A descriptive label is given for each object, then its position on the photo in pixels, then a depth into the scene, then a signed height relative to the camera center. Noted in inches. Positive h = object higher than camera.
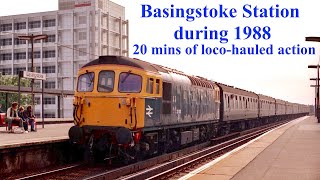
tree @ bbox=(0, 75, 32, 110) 2972.4 +86.0
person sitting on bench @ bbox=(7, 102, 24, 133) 889.5 -14.9
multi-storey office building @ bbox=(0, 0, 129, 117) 3747.5 +579.0
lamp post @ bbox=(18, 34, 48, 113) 1445.7 +234.5
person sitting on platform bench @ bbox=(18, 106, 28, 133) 900.6 -23.2
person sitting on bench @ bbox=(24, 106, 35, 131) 924.4 -17.8
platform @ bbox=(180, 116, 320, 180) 523.8 -78.0
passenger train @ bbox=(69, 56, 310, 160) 608.4 -1.1
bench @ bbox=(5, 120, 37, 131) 911.0 -31.4
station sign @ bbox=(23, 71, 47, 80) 925.2 +68.5
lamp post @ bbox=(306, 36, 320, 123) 847.7 +128.8
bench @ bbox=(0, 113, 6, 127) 1139.3 -29.1
